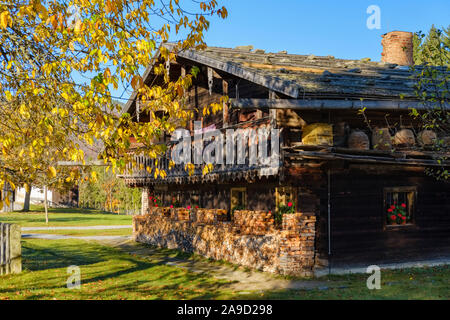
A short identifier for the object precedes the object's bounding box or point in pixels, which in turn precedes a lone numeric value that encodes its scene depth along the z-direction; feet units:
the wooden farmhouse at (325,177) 45.98
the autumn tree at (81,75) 26.91
